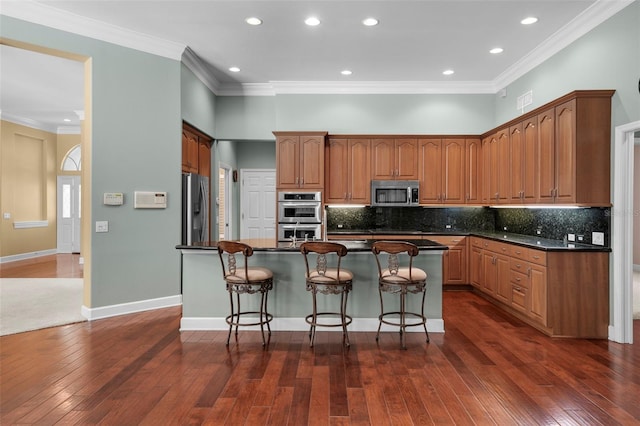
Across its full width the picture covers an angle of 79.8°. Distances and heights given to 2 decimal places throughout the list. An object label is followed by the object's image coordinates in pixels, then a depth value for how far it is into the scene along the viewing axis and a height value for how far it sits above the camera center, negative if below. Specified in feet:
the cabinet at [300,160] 21.09 +2.89
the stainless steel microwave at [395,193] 21.39 +1.09
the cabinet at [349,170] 21.68 +2.40
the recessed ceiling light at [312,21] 14.33 +7.25
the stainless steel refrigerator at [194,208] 17.52 +0.20
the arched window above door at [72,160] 33.91 +4.62
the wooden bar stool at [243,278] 11.93 -2.08
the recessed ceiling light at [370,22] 14.35 +7.24
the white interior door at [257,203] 26.48 +0.65
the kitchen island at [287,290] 13.52 -2.80
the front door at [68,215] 33.73 -0.24
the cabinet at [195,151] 18.10 +3.14
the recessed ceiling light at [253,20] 14.35 +7.29
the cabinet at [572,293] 12.77 -2.73
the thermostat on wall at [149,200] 15.93 +0.52
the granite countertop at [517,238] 12.87 -1.13
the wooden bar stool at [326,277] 11.60 -2.03
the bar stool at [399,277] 11.67 -2.03
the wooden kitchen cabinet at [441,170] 21.48 +2.37
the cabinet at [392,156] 21.61 +3.18
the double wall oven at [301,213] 20.93 -0.04
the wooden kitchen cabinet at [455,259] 20.26 -2.48
